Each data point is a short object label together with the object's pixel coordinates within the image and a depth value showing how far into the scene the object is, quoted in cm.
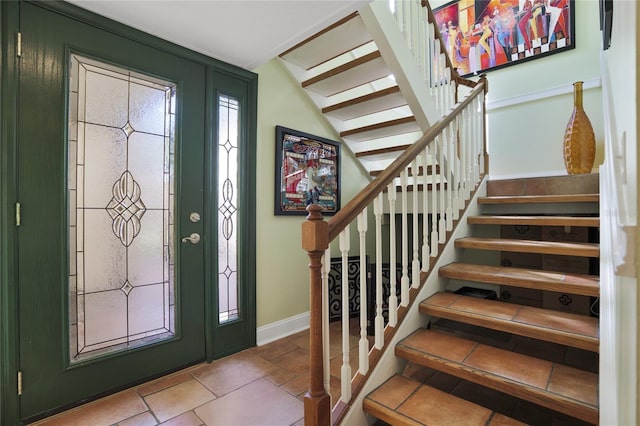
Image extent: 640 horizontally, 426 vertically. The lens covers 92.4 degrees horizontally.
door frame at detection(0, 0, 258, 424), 146
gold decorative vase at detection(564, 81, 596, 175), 238
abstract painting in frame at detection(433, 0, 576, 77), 285
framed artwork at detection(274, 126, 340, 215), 261
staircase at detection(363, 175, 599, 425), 122
